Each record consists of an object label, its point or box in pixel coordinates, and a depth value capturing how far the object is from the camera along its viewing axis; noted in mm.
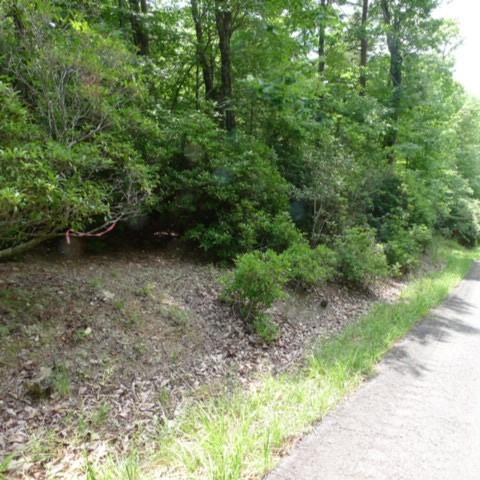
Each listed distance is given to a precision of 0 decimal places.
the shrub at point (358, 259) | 6926
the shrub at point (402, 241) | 8750
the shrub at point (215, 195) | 6027
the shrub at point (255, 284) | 4500
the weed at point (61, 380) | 2996
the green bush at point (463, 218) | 17406
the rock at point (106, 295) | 4152
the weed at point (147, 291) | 4512
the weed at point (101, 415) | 2832
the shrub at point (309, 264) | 5688
